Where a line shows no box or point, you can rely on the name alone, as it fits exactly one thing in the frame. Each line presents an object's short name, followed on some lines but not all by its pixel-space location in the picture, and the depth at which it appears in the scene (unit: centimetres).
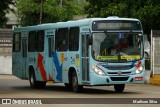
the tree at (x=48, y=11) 6141
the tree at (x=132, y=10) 3656
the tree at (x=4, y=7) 2595
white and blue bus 2306
